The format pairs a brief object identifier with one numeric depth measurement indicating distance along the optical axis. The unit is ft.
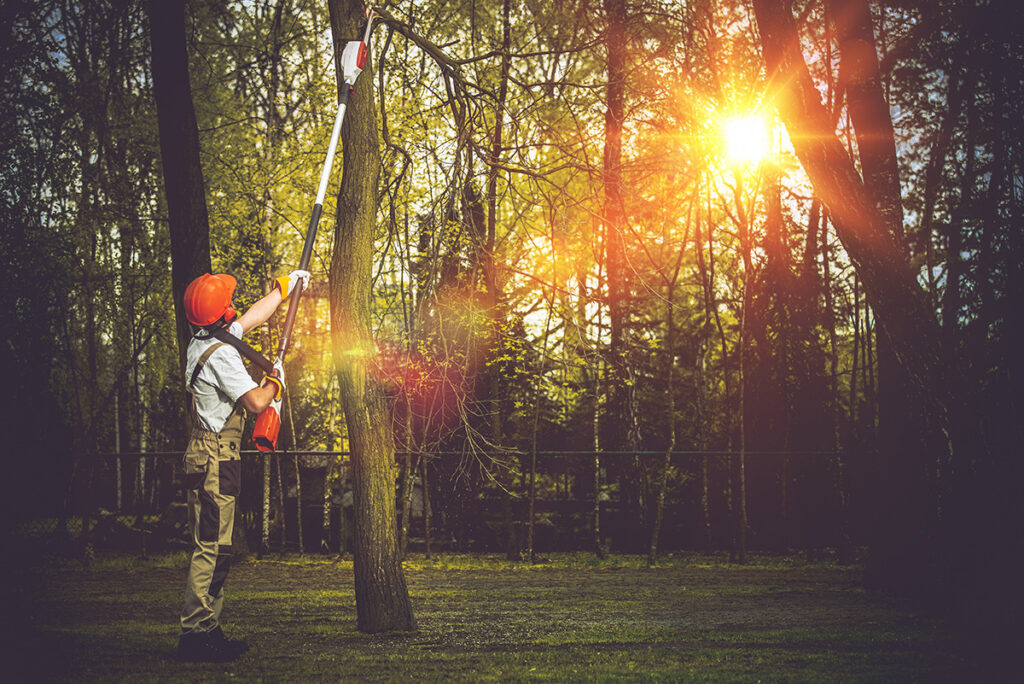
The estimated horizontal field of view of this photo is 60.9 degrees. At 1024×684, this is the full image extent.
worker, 17.35
